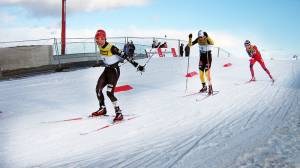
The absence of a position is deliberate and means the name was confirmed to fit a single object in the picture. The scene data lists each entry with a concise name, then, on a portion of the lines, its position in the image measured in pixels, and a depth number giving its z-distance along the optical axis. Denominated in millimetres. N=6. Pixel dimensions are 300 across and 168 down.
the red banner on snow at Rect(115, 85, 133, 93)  14818
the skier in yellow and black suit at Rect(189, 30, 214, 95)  12906
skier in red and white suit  16331
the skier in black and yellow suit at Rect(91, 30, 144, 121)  8758
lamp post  25734
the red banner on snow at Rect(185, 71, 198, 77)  18855
